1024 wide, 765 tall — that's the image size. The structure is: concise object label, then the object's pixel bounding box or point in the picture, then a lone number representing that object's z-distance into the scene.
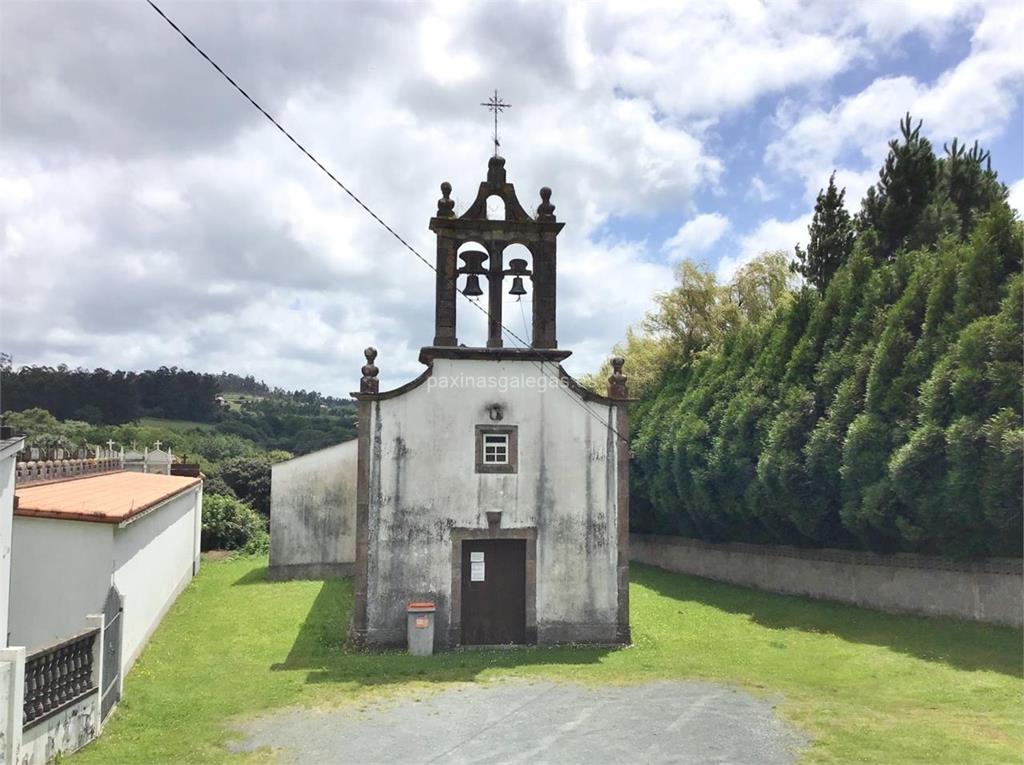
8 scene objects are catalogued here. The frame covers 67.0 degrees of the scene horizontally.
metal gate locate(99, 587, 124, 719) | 9.76
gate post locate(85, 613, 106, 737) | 9.27
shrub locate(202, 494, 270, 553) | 31.36
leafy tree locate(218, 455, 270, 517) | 39.88
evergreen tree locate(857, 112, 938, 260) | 25.91
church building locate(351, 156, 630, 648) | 14.28
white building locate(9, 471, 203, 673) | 11.64
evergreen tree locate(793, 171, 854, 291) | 29.70
